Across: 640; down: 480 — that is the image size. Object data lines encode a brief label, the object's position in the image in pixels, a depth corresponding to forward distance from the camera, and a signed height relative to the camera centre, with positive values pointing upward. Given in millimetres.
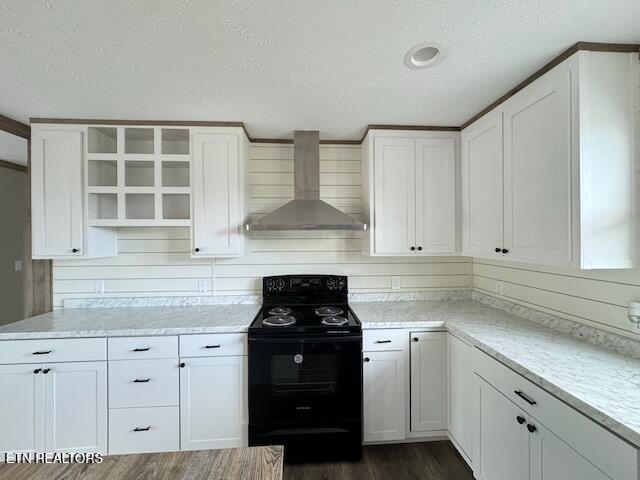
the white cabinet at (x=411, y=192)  2283 +399
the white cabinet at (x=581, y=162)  1308 +386
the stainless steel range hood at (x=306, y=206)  2141 +286
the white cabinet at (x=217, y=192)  2191 +389
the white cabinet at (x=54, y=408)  1774 -1095
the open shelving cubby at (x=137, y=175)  2150 +563
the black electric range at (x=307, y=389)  1856 -1026
